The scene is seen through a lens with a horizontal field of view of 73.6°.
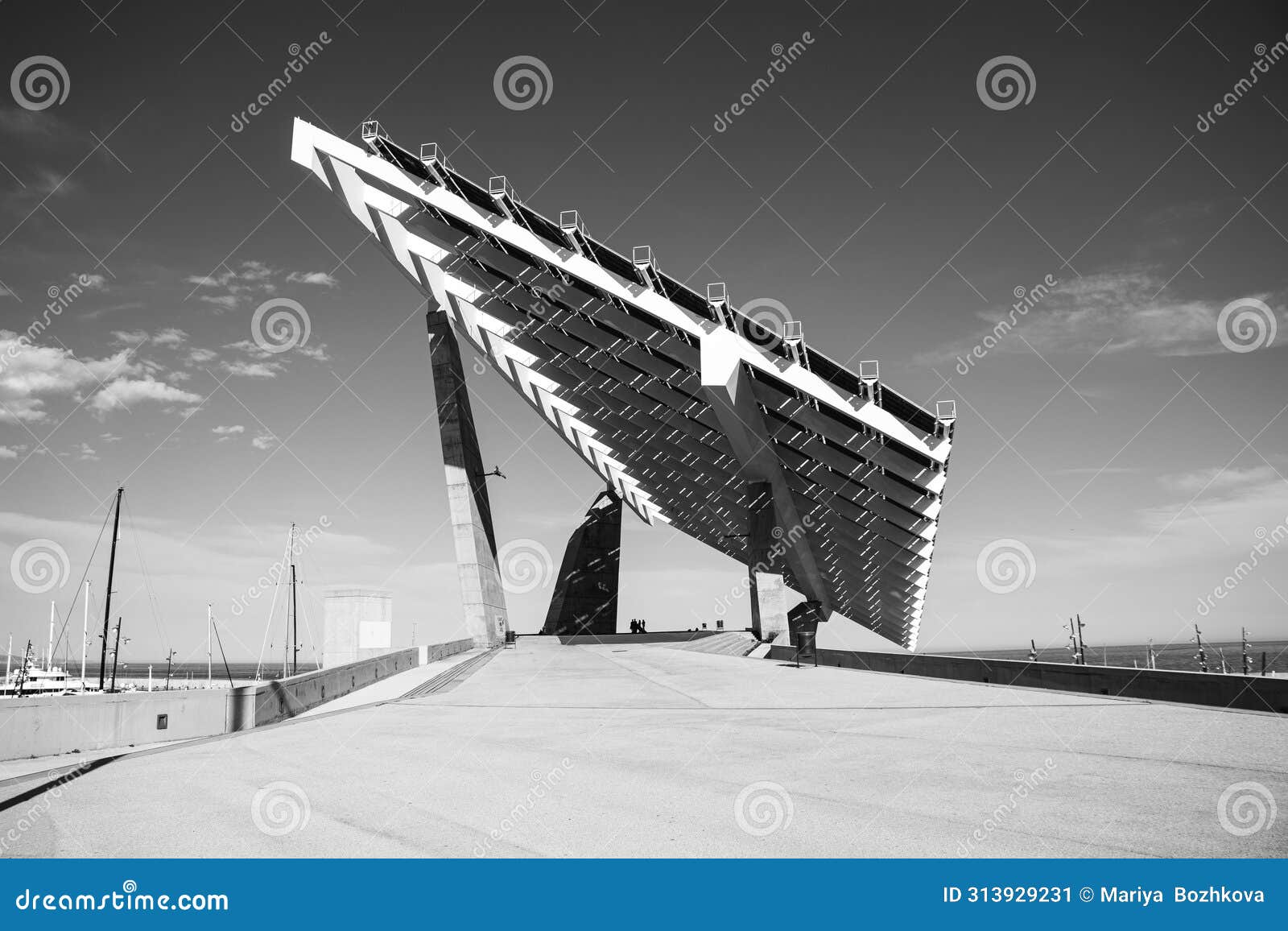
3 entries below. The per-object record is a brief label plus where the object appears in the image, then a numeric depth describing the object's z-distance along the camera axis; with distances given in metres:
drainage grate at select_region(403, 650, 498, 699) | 12.35
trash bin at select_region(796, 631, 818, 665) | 18.72
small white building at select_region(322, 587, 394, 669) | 18.52
